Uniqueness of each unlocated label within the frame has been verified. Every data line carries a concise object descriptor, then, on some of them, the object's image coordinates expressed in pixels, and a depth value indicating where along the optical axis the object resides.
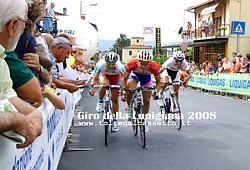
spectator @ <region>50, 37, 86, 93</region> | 5.33
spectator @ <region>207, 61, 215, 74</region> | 23.00
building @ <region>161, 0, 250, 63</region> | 39.16
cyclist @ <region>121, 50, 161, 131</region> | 8.13
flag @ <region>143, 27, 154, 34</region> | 77.25
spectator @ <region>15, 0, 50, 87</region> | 3.50
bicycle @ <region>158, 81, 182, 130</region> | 9.25
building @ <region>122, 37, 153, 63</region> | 141.12
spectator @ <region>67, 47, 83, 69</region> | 7.21
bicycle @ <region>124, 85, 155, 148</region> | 7.56
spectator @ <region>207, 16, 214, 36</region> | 41.25
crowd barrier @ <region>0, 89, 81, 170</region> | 2.12
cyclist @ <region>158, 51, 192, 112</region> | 9.70
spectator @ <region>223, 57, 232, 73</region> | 19.50
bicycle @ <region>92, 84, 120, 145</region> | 7.86
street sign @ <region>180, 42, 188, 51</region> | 34.47
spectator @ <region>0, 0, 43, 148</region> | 2.21
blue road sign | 20.44
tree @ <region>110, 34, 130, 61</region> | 160.50
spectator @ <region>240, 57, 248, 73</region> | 16.96
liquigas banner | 16.25
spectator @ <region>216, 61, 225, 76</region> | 20.29
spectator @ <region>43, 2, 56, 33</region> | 9.88
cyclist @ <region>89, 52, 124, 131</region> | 8.10
